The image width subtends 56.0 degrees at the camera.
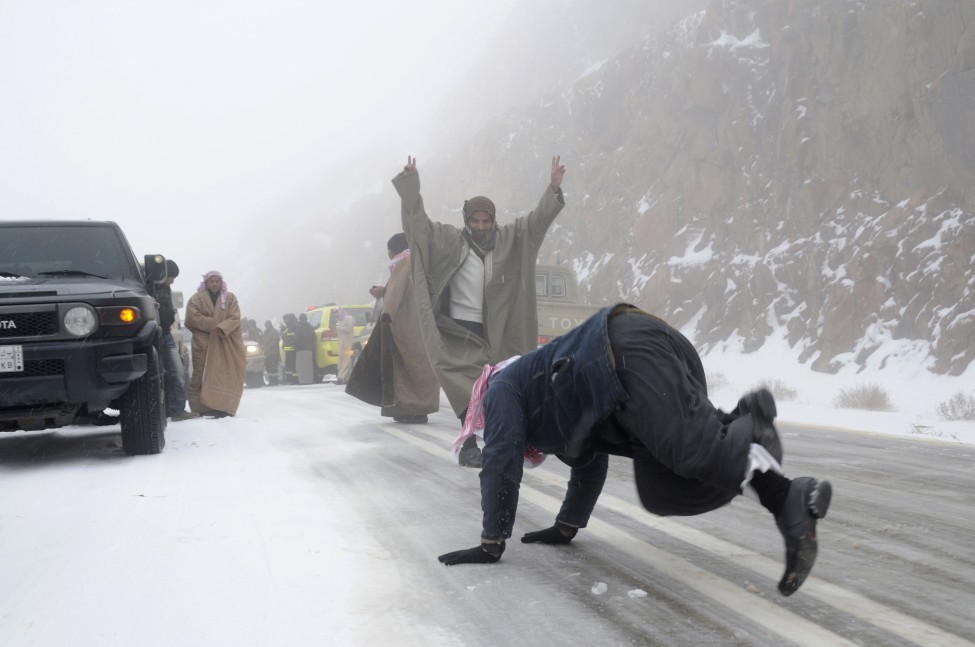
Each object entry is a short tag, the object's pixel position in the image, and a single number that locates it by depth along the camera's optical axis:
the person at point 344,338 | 18.34
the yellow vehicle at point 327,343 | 19.78
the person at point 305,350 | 19.75
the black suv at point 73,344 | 6.17
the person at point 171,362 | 9.22
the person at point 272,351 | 23.80
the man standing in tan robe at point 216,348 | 10.49
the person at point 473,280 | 6.96
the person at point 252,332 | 23.40
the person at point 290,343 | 20.34
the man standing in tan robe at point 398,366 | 9.59
